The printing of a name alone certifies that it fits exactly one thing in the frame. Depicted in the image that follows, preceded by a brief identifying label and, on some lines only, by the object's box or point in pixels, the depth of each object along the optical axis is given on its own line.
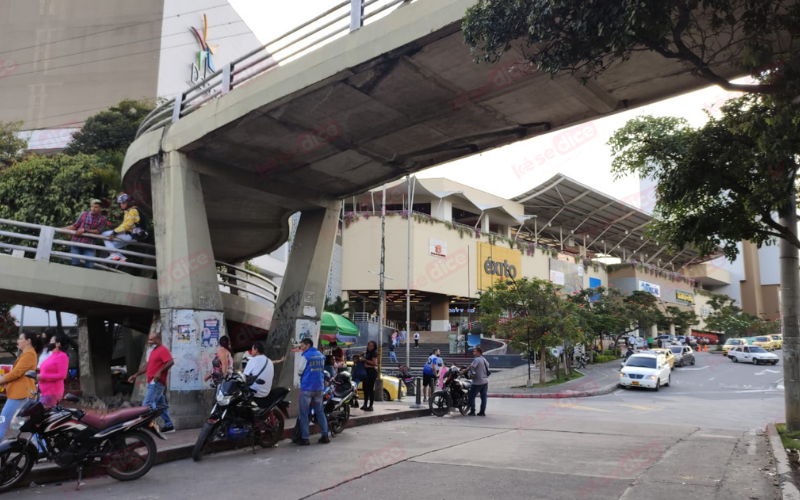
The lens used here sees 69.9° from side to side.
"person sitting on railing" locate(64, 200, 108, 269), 12.41
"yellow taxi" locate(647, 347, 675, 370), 33.55
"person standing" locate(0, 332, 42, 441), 6.93
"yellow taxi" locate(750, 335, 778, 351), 48.19
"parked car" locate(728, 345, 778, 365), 38.47
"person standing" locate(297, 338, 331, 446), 9.21
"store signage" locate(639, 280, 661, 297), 69.62
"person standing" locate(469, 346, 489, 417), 14.21
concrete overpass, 8.53
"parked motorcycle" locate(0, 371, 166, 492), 6.10
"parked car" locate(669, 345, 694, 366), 37.19
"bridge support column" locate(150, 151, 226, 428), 10.88
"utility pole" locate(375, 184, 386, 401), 17.48
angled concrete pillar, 13.88
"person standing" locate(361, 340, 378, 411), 13.70
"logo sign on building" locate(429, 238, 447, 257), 48.66
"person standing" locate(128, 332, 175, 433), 9.30
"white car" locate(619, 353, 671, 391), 24.45
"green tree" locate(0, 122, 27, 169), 25.19
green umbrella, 17.52
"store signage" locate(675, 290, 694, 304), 78.21
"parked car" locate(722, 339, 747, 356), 45.60
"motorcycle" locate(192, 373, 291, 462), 7.98
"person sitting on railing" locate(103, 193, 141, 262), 12.65
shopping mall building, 47.41
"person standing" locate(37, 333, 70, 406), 8.12
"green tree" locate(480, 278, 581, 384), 25.59
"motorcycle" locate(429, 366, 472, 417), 14.19
